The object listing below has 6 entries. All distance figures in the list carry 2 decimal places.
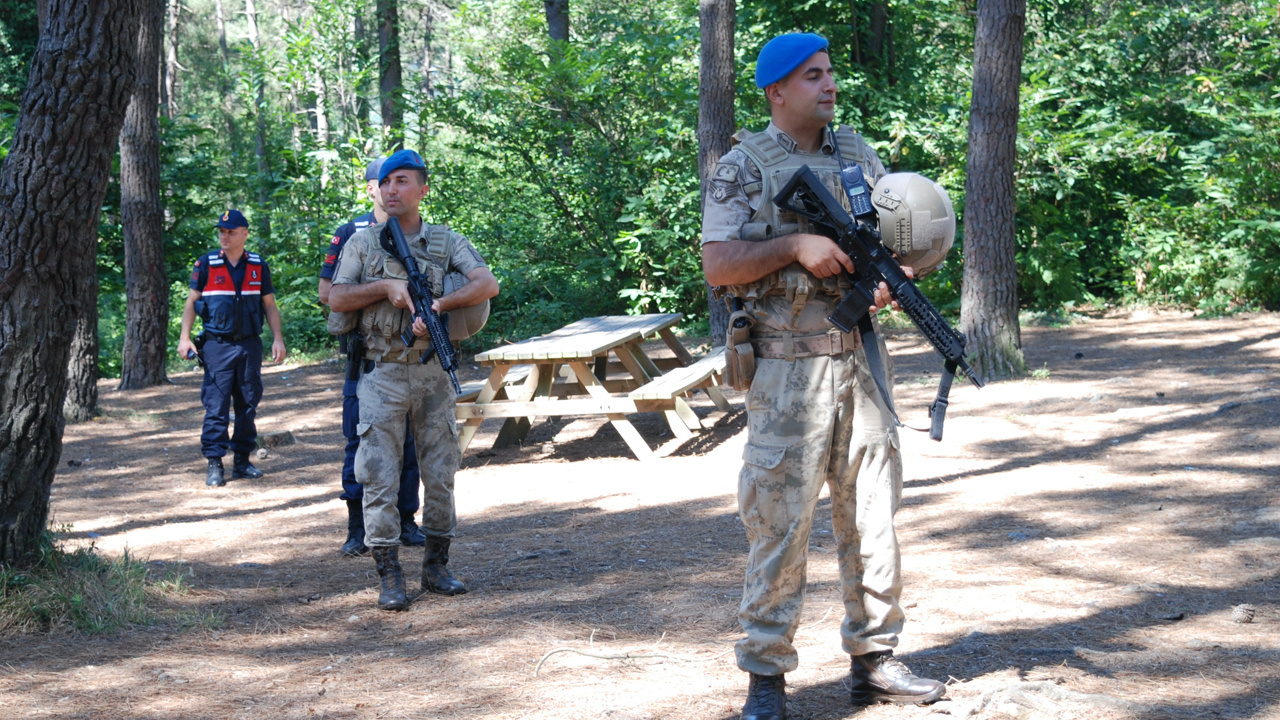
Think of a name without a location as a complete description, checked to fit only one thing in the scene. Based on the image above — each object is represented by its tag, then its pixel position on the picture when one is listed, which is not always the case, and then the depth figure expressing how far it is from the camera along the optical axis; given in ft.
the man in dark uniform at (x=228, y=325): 26.66
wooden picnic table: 26.73
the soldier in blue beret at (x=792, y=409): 10.58
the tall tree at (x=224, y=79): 120.78
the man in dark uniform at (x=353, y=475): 19.27
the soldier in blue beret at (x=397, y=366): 15.75
